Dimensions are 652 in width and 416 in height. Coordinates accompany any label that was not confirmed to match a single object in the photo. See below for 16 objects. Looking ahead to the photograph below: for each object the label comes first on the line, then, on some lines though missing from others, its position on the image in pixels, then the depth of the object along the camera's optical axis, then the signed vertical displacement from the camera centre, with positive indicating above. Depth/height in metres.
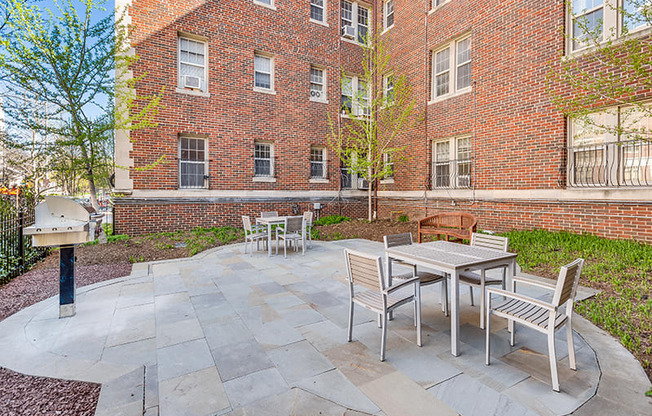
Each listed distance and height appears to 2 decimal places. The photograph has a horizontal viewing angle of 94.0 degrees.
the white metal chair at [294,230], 7.37 -0.78
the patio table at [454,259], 2.87 -0.64
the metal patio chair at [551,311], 2.40 -1.00
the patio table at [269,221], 7.35 -0.58
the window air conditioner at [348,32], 13.84 +7.64
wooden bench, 6.97 -0.68
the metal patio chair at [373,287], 2.81 -0.85
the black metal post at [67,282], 3.69 -1.03
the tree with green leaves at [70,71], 7.53 +3.38
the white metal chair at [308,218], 8.39 -0.54
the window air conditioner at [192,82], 10.41 +4.02
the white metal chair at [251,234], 7.54 -0.88
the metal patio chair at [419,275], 3.77 -0.99
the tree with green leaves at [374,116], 12.26 +3.53
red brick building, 7.89 +2.67
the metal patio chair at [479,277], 3.49 -0.91
